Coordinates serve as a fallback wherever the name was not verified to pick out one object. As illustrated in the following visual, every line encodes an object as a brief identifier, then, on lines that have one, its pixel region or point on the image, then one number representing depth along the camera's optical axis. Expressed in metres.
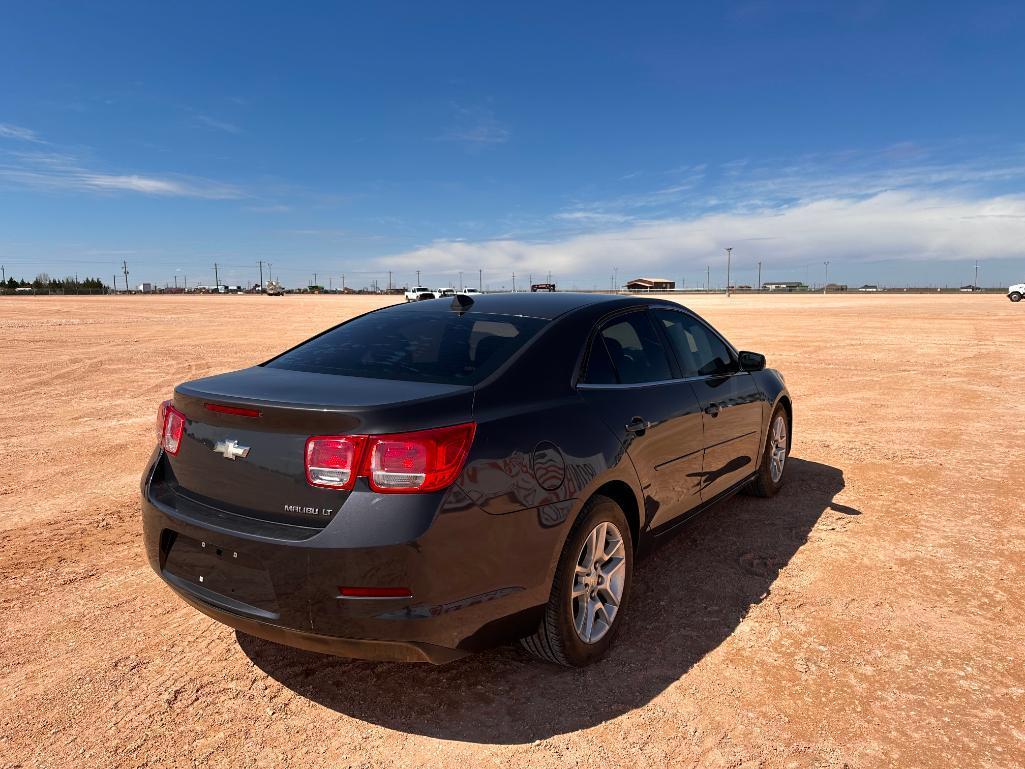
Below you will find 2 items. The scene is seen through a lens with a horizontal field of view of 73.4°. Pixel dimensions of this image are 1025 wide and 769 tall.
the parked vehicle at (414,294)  60.47
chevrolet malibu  2.33
